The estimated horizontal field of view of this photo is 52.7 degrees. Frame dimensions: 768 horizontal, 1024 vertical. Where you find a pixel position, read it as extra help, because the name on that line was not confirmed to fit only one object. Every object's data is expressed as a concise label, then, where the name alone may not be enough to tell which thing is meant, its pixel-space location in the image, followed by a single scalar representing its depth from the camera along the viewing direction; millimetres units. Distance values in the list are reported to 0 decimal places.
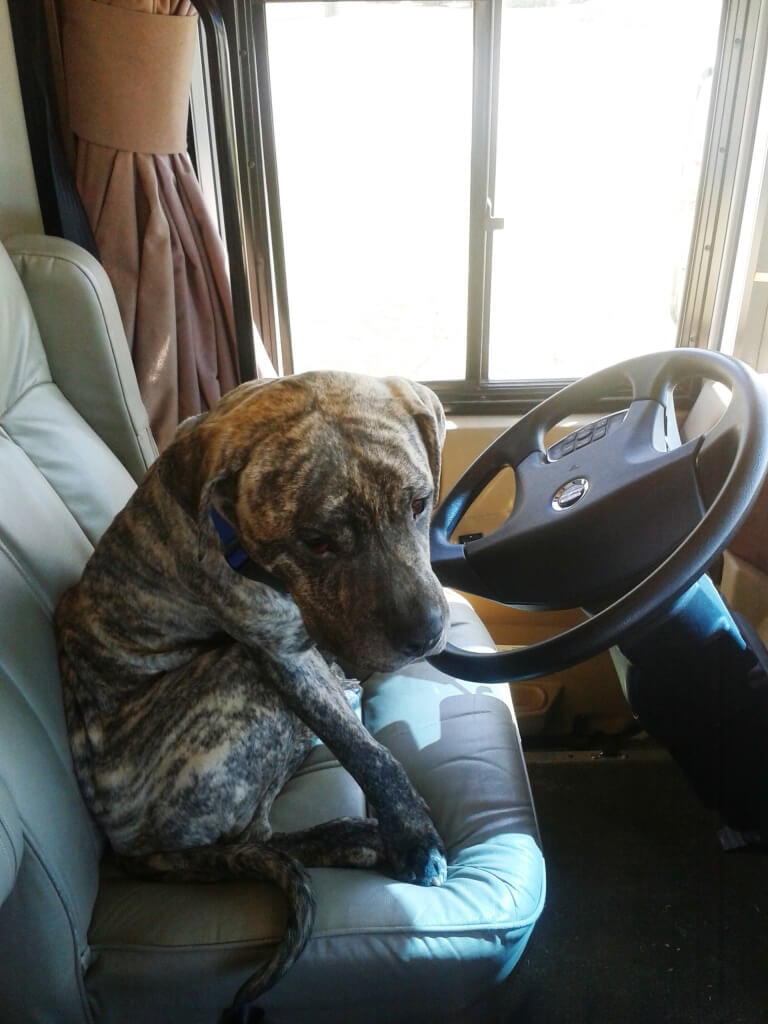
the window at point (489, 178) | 2303
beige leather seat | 1096
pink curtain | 1759
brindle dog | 1116
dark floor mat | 1619
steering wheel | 950
